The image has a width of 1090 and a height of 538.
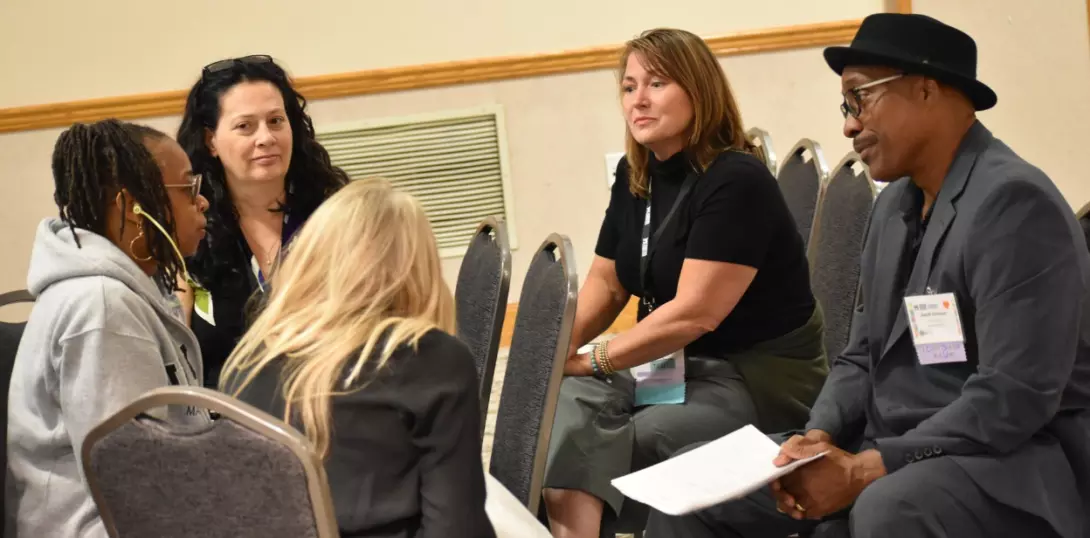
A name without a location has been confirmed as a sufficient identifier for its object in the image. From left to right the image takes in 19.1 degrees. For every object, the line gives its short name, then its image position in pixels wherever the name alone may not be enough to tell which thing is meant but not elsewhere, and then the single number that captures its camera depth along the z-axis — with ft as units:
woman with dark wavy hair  22.53
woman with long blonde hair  18.56
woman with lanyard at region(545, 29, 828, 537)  21.17
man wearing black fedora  19.27
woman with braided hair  19.31
